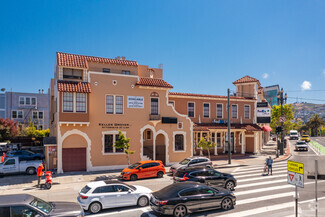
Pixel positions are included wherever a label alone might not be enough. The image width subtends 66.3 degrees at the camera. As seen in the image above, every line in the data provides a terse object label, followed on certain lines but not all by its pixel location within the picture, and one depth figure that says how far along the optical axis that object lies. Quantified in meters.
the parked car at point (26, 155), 25.69
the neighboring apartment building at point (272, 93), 180.50
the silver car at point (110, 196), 11.98
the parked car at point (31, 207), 7.91
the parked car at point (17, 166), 21.73
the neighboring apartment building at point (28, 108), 49.16
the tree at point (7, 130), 38.35
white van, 67.44
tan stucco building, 23.14
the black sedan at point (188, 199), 10.81
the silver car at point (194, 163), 21.49
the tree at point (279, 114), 49.61
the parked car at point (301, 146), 39.31
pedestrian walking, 20.56
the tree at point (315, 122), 90.25
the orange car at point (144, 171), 19.73
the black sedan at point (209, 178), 15.49
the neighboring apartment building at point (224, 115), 32.22
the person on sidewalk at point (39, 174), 18.00
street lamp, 34.81
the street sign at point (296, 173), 9.15
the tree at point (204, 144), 26.31
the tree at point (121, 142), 22.00
